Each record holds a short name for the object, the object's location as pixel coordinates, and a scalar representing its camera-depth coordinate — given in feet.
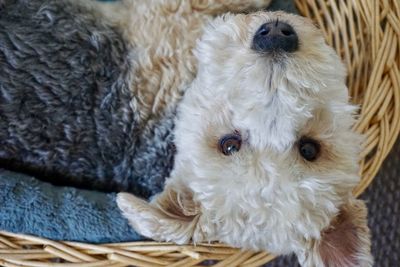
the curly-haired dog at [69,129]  1.95
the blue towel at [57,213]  1.93
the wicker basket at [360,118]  1.84
